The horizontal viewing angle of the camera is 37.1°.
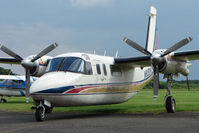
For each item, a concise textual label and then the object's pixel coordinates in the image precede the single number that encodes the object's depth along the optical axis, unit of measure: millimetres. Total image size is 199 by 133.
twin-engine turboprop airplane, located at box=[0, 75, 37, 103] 31469
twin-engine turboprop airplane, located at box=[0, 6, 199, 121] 12219
